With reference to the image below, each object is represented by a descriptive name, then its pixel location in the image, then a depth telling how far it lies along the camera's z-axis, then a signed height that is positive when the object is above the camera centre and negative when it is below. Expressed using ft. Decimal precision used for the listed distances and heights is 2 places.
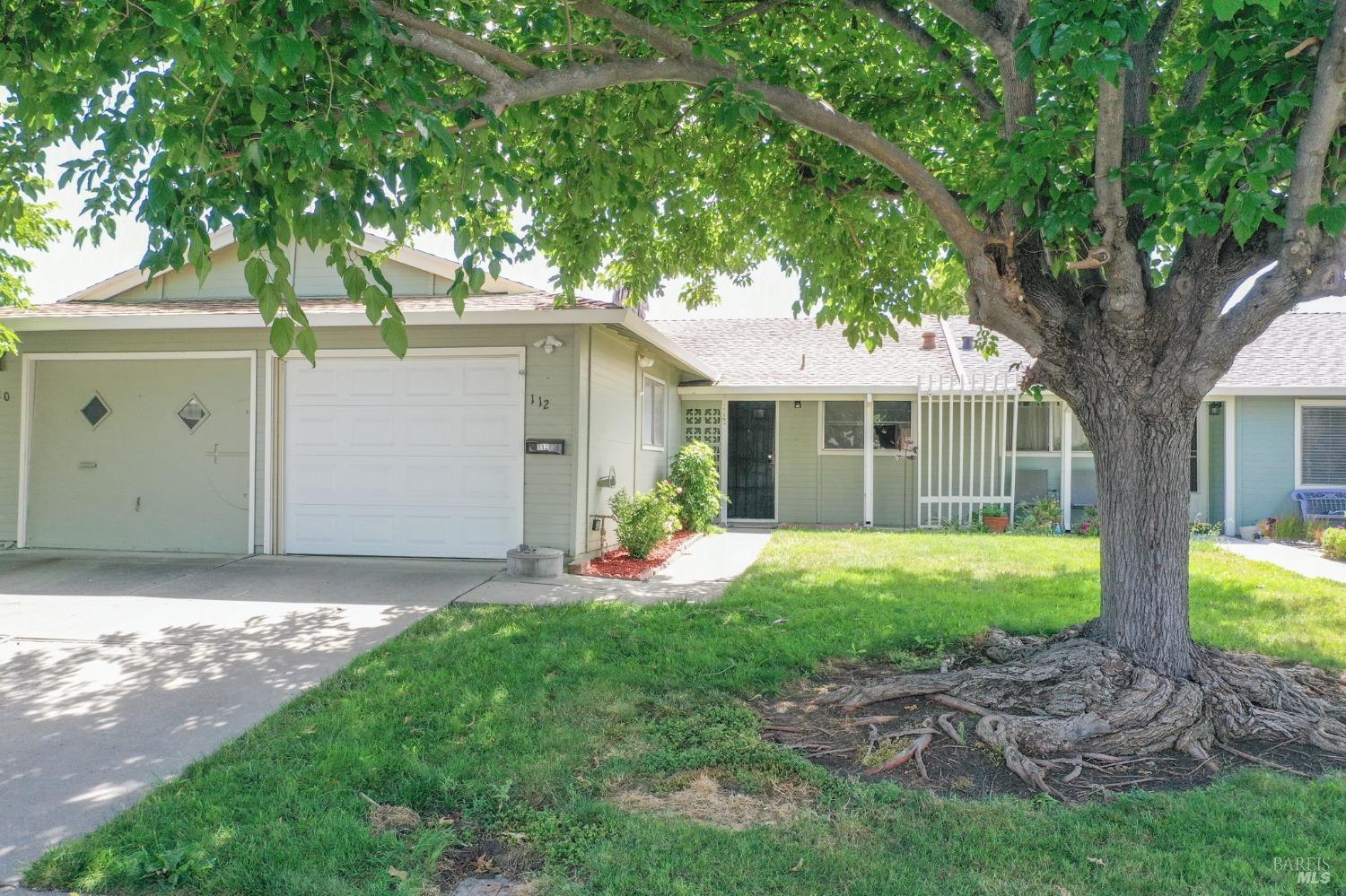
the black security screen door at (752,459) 45.47 -0.23
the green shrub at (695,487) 38.68 -1.57
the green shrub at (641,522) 28.89 -2.41
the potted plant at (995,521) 40.60 -3.23
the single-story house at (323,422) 26.96 +1.11
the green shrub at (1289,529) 38.58 -3.39
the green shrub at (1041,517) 40.47 -3.02
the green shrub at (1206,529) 38.39 -3.52
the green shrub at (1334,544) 31.75 -3.37
